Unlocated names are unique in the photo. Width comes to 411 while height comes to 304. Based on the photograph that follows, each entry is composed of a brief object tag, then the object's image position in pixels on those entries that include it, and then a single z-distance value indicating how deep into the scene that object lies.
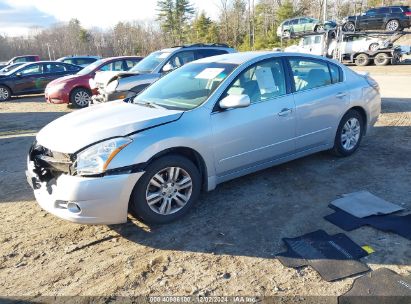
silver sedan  3.28
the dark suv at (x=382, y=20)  22.66
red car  11.61
